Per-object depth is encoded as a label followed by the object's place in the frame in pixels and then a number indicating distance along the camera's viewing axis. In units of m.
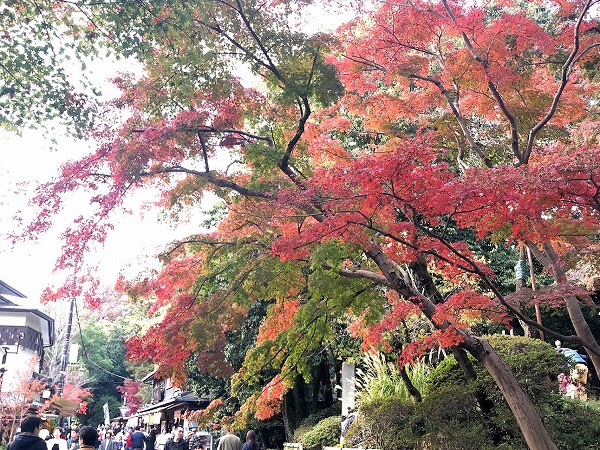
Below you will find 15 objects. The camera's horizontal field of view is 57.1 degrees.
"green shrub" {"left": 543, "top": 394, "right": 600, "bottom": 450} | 8.91
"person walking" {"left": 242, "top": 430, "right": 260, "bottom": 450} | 8.42
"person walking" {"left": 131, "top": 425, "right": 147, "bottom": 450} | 15.07
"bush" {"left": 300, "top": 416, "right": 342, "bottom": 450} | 13.53
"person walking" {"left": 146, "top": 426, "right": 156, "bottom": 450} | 17.99
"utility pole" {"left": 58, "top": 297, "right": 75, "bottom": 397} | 20.87
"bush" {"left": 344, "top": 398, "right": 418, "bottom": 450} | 9.61
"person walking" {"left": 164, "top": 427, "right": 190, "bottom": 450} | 12.88
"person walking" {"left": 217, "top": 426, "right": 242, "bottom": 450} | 8.10
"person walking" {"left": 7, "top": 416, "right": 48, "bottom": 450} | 4.82
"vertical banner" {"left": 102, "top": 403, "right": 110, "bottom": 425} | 33.66
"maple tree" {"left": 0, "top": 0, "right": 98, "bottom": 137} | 6.37
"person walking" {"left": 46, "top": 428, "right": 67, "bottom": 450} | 9.60
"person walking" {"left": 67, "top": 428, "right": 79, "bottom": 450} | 16.60
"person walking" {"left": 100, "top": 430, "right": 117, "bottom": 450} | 15.41
